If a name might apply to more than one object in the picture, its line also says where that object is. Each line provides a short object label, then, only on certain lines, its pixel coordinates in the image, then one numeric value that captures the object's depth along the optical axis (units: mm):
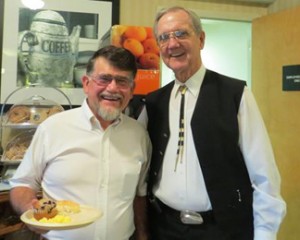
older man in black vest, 1257
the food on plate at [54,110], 2031
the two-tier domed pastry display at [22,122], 1962
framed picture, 2143
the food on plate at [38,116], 1997
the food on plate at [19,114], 1996
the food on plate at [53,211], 1062
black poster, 2258
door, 2297
